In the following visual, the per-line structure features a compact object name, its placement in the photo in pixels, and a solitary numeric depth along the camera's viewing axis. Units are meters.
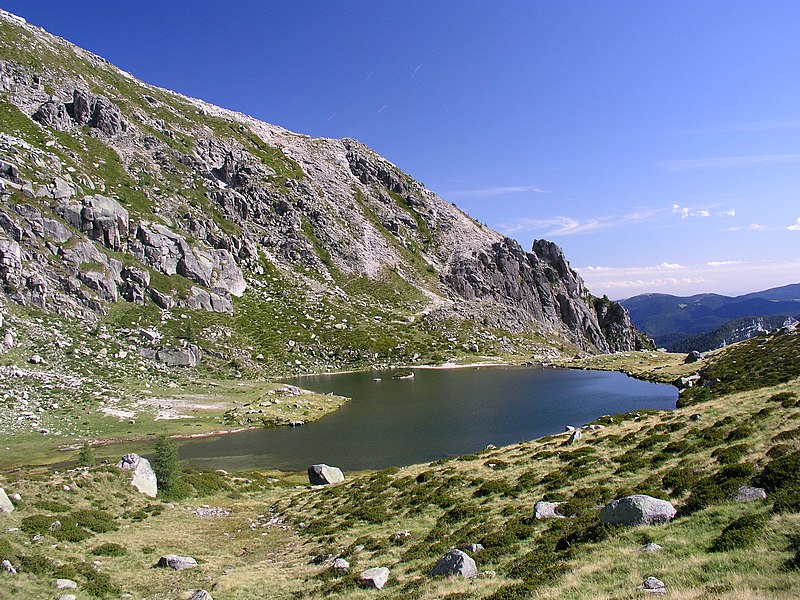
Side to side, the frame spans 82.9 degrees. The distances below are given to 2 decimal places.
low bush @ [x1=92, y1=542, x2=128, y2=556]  27.00
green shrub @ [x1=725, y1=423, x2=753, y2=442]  26.85
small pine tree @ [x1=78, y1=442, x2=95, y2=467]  48.56
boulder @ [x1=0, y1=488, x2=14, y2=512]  28.78
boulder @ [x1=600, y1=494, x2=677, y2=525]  18.39
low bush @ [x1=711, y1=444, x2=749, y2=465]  23.00
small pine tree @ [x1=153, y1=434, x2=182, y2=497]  45.38
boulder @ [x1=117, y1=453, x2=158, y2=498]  41.87
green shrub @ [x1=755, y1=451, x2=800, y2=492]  17.50
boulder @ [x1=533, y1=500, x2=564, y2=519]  23.66
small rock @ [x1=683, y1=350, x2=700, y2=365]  135.88
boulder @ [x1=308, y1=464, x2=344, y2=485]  54.50
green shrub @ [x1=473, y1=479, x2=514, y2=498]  31.31
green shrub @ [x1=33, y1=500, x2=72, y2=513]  31.30
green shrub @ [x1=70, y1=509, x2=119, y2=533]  31.05
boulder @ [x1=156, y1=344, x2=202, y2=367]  123.09
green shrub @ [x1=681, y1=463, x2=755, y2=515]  18.41
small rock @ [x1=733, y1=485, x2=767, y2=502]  17.52
